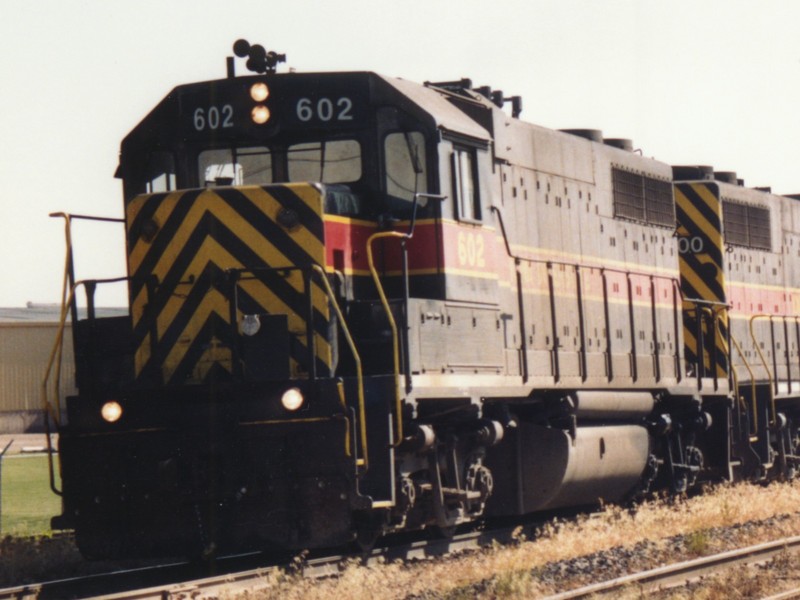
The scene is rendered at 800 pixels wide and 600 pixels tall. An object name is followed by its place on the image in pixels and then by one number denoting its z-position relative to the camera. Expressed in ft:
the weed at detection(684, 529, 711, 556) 74.79
